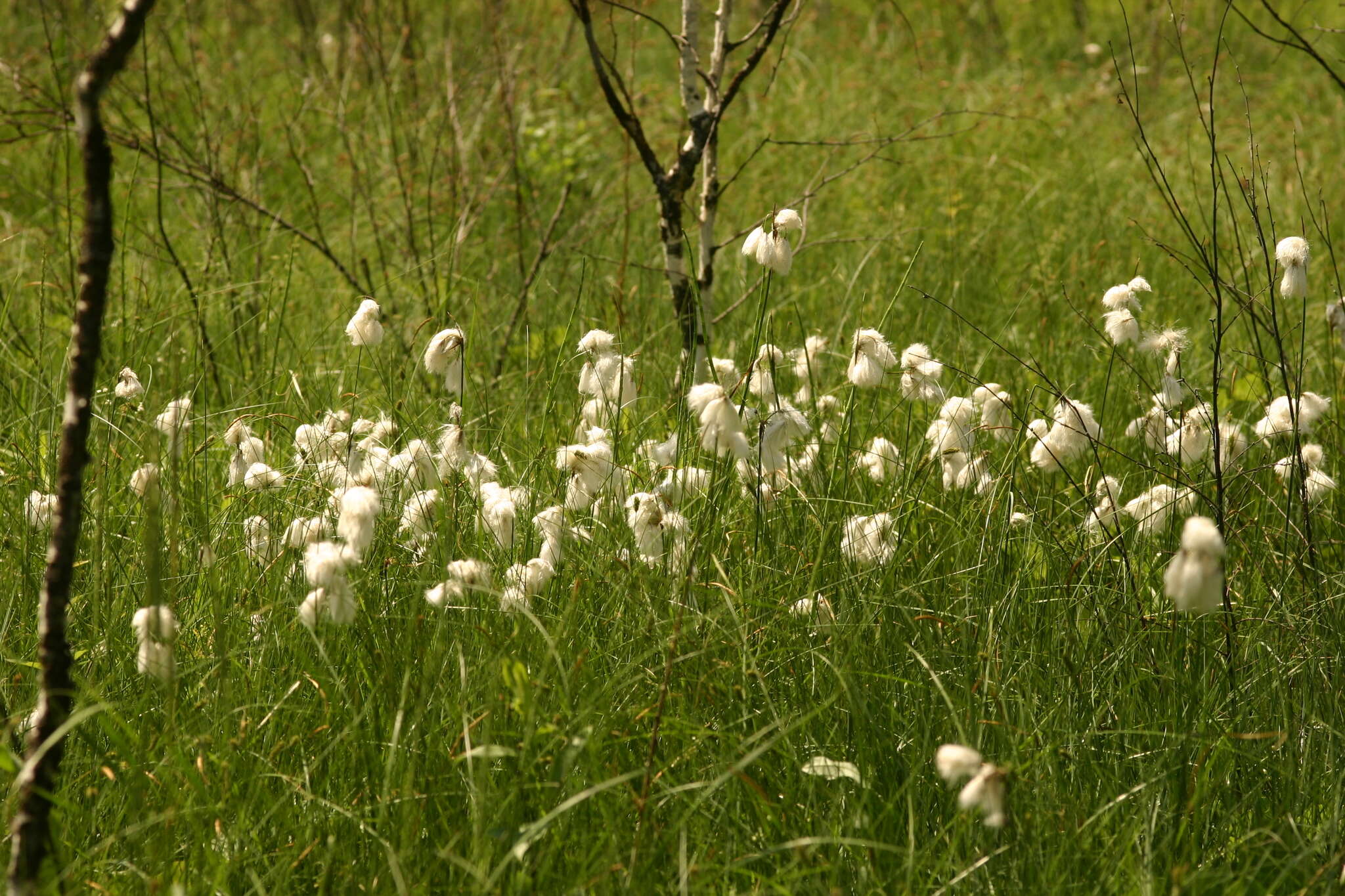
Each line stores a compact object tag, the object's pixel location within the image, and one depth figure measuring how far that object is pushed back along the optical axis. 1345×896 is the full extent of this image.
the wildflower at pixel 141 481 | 4.61
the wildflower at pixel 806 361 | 6.00
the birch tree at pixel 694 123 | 6.45
